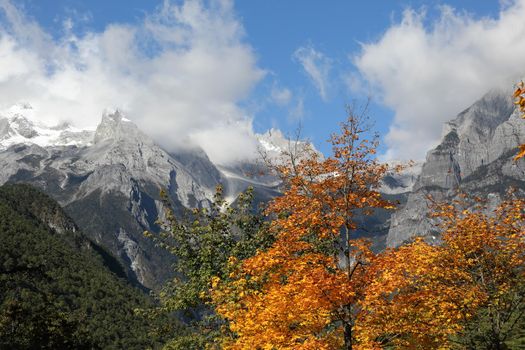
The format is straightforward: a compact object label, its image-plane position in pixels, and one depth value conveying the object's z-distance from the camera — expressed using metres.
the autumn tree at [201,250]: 28.58
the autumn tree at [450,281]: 18.53
